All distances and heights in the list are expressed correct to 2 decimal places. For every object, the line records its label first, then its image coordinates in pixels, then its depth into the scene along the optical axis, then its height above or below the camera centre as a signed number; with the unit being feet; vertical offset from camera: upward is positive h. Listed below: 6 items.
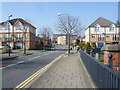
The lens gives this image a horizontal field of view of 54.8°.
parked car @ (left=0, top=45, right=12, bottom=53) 73.59 -3.75
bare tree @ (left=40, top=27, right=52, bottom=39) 165.26 +15.92
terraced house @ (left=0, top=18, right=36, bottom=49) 124.78 +10.08
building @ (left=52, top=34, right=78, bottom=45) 317.59 +8.71
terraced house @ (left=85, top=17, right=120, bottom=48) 124.60 +12.19
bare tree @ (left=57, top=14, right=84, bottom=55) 74.05 +9.81
